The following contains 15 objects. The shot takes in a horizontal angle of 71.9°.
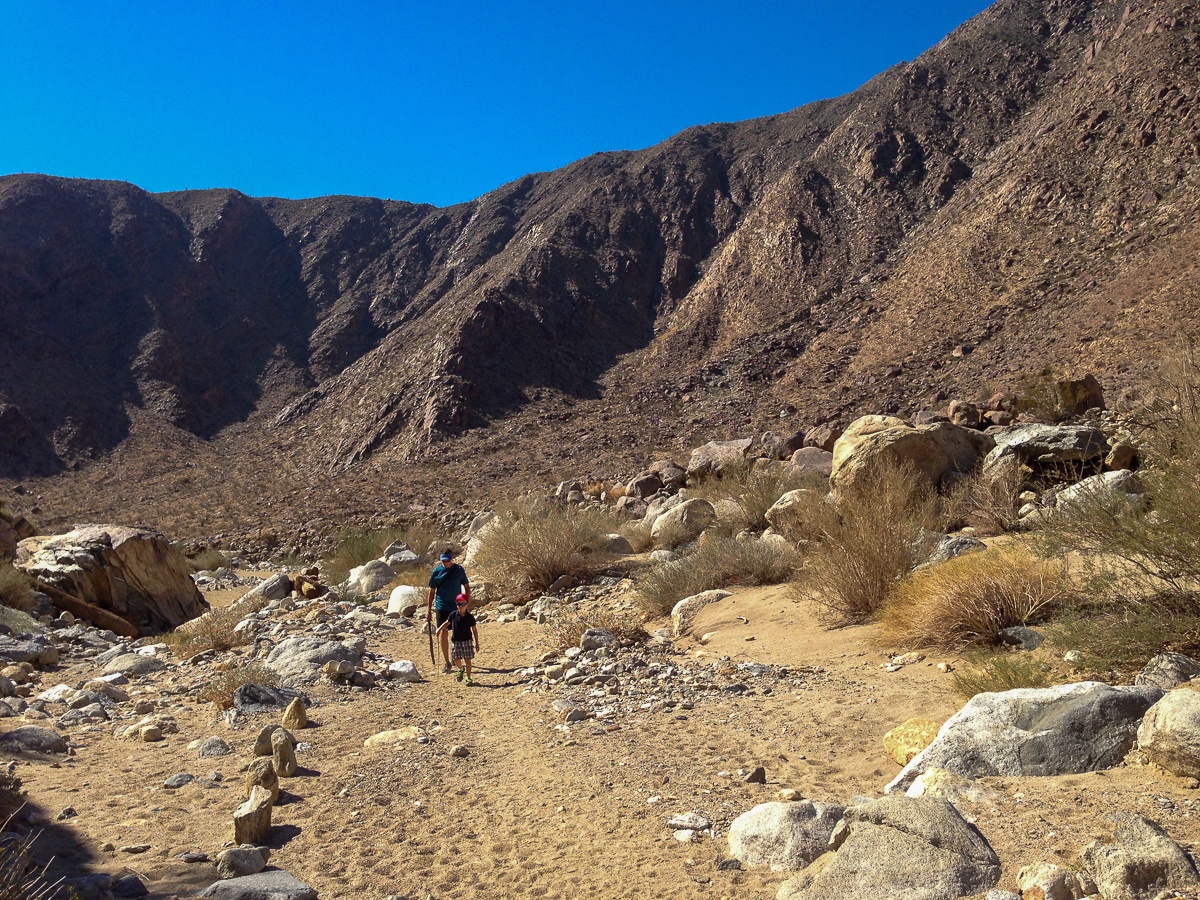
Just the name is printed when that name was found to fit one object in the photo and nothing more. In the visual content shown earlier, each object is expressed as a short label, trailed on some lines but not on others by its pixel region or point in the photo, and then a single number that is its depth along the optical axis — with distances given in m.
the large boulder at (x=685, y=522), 13.76
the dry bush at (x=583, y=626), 9.09
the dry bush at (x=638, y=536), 14.41
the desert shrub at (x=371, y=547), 19.27
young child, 8.44
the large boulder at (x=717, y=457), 17.55
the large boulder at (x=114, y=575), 13.40
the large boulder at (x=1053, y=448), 11.15
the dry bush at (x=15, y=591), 12.23
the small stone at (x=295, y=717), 6.48
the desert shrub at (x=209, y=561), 23.70
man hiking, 8.95
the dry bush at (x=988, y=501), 9.92
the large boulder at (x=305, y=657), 8.27
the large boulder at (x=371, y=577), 16.16
